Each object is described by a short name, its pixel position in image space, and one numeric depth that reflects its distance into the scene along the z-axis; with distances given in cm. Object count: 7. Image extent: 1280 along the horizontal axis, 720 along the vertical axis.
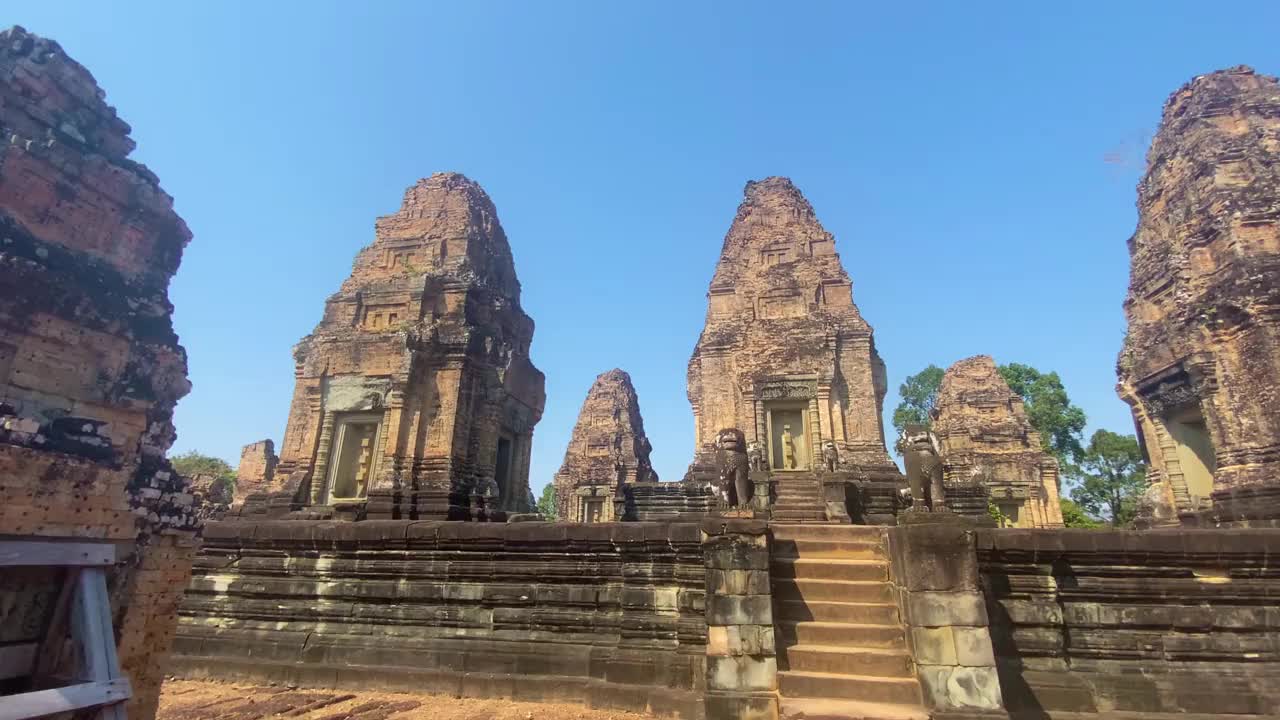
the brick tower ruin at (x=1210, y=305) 938
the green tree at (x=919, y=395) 4038
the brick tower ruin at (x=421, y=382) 1003
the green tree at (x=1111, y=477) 3450
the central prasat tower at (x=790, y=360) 1566
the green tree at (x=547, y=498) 5926
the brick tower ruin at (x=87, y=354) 342
